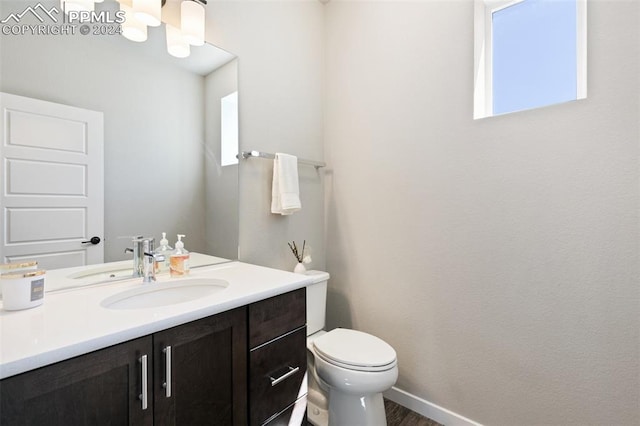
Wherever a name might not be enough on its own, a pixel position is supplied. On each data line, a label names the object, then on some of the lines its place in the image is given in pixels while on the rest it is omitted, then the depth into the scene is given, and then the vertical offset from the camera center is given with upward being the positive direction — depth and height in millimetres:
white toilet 1276 -720
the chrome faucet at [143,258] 1149 -177
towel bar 1597 +319
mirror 1000 +394
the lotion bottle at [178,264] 1248 -218
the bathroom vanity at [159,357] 626 -378
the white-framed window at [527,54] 1297 +749
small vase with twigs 1761 -283
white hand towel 1666 +137
